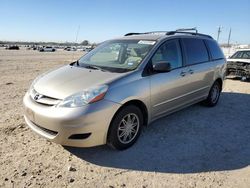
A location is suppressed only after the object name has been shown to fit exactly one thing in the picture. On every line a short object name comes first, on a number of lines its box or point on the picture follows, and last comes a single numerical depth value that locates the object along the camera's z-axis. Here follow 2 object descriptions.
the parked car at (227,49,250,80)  10.26
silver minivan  3.13
